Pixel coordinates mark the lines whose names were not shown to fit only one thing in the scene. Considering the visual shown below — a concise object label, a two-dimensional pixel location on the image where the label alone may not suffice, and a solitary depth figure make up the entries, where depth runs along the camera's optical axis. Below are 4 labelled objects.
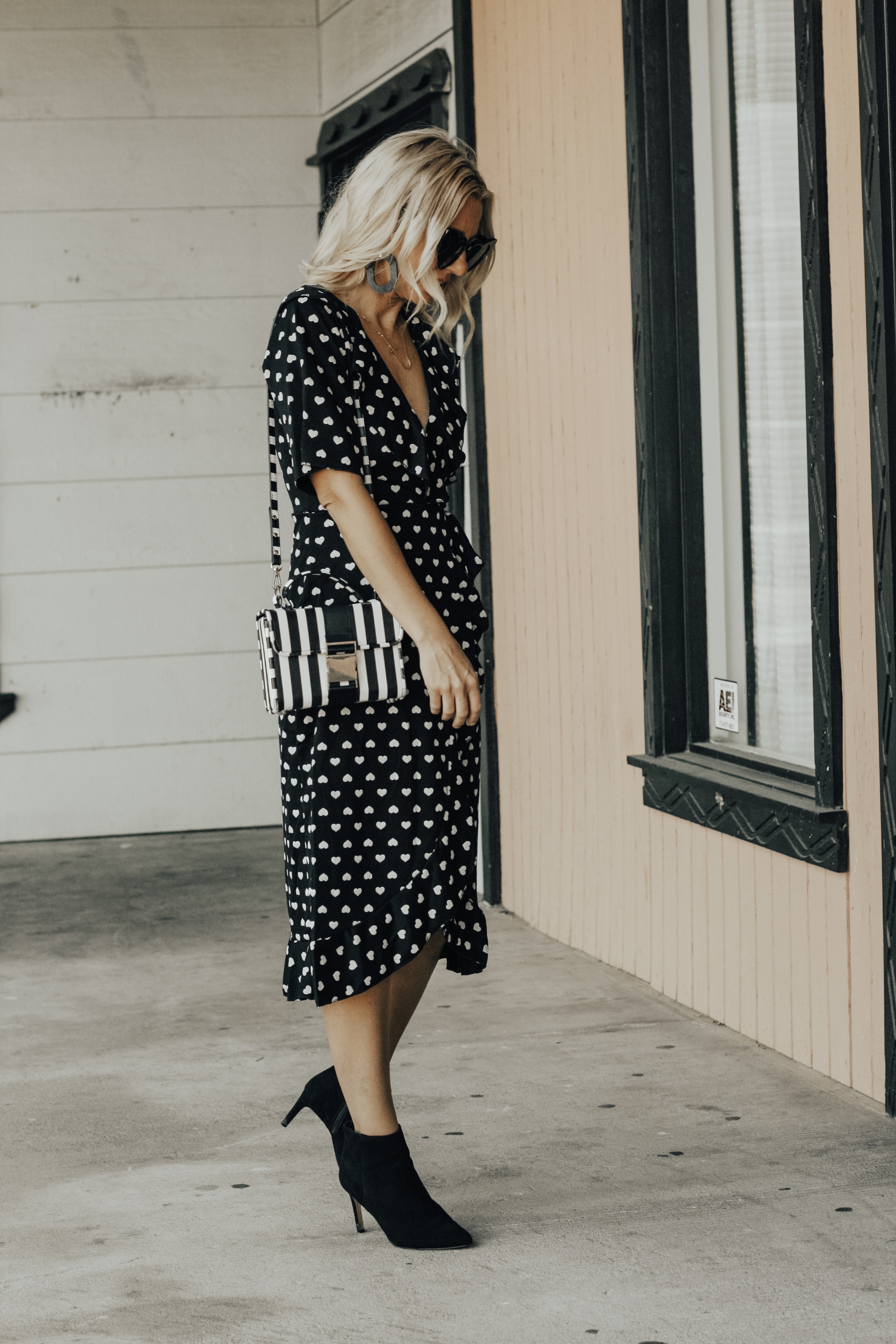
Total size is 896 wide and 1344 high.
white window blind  5.20
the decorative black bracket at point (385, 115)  7.85
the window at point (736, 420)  4.75
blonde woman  3.63
